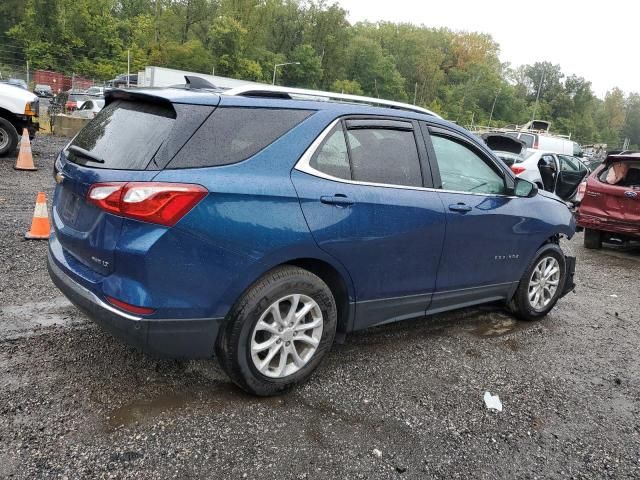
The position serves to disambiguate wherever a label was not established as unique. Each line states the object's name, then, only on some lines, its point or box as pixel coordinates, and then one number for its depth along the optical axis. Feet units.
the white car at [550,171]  41.57
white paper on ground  11.11
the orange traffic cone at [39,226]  19.74
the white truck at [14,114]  35.01
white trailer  96.73
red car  26.96
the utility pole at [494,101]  287.30
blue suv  8.93
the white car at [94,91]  111.44
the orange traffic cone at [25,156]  33.78
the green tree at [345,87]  257.22
